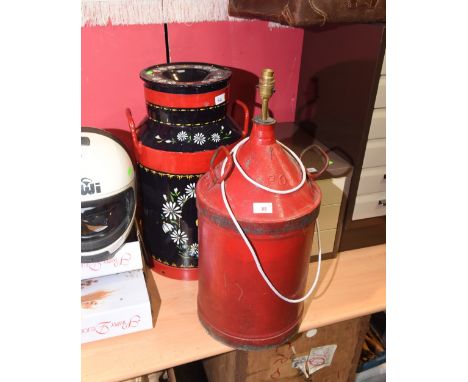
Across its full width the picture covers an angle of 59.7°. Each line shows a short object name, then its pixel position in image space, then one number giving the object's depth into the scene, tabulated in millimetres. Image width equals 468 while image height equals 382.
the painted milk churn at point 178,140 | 945
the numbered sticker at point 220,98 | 965
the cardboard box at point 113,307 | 913
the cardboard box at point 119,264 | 986
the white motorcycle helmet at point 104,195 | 910
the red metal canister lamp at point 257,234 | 799
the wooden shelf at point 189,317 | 904
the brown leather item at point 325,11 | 860
